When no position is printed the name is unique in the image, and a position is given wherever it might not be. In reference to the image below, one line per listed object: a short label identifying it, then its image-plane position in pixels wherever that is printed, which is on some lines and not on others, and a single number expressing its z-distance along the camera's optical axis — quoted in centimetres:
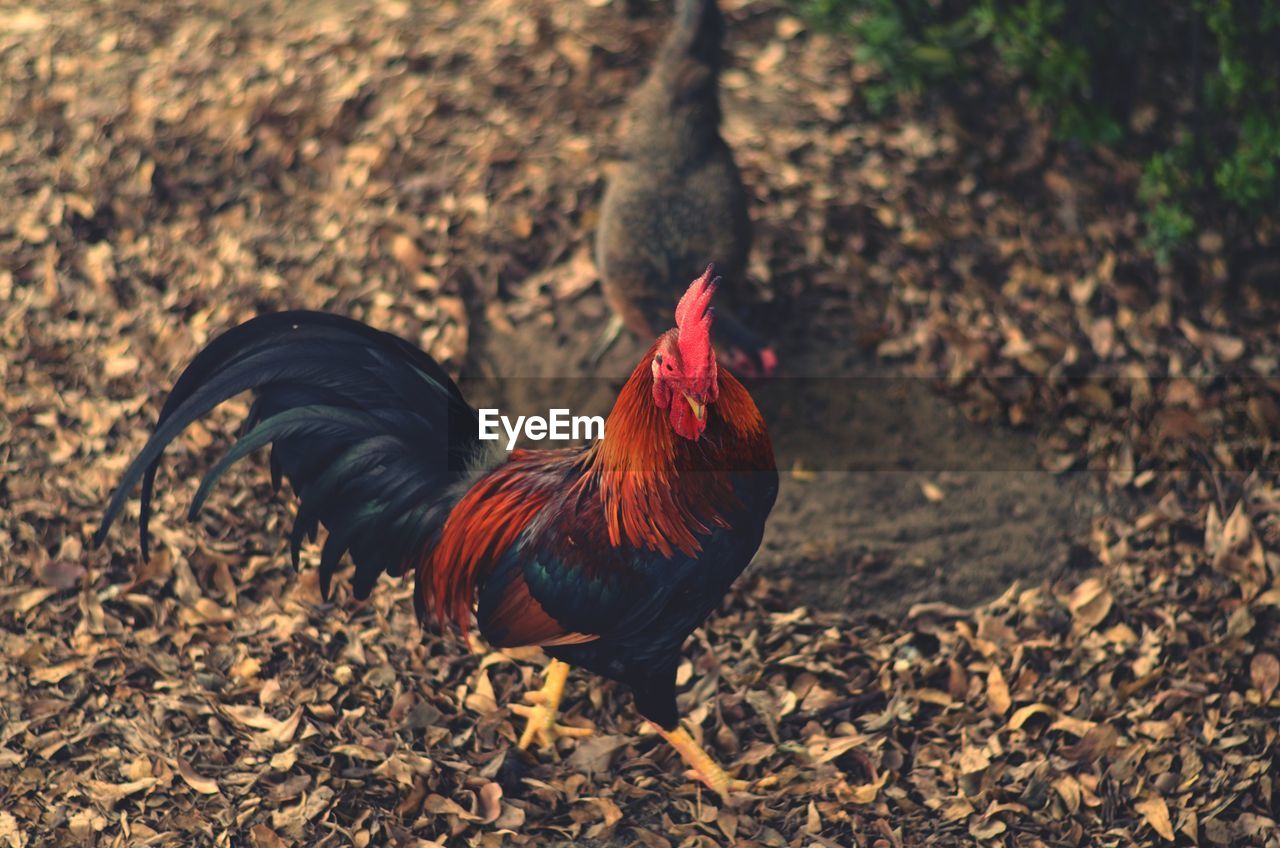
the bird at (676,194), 602
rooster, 404
